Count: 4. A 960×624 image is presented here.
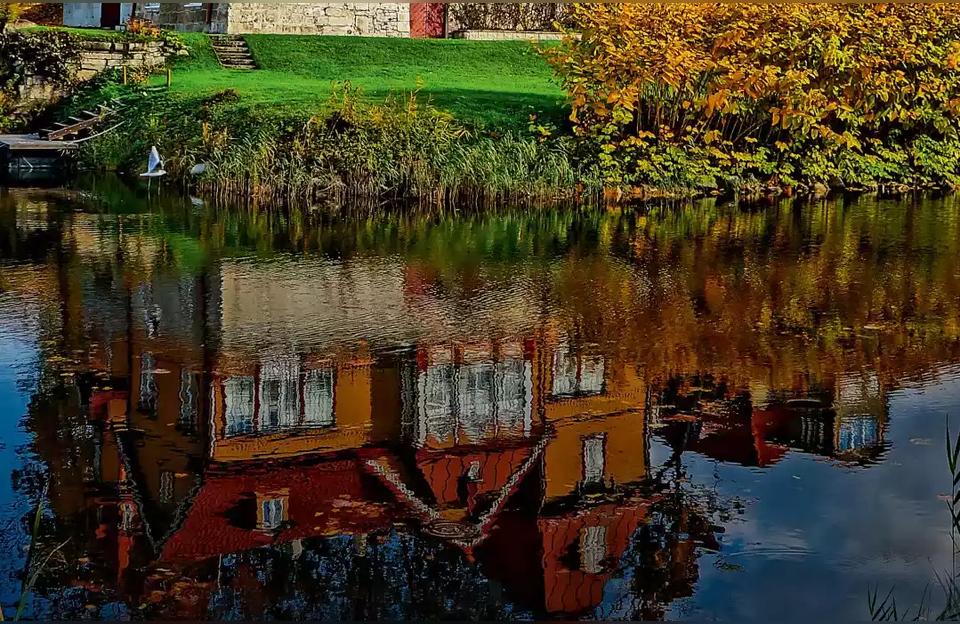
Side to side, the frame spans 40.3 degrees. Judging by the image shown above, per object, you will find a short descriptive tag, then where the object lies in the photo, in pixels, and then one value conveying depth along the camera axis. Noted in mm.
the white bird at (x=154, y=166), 24000
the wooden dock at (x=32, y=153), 26938
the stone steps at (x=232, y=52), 35219
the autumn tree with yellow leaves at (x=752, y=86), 23375
